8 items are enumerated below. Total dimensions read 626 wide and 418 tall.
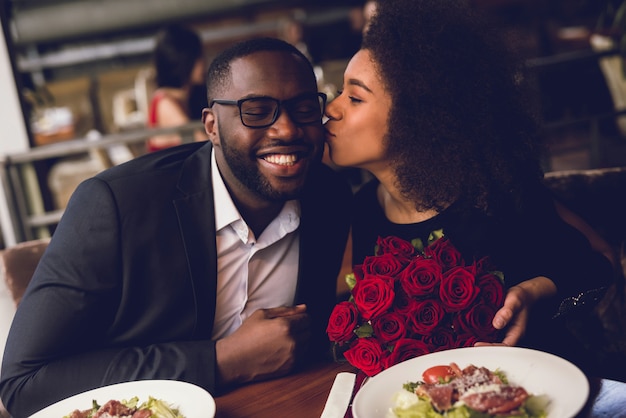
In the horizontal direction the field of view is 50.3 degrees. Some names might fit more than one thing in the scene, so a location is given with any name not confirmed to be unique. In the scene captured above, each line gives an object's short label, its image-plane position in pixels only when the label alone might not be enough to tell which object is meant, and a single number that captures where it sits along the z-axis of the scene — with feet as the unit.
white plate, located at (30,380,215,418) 4.29
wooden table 4.06
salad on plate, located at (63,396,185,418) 4.12
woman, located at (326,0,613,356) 5.83
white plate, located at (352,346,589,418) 3.61
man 5.00
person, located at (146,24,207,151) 15.19
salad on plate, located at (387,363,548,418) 3.57
